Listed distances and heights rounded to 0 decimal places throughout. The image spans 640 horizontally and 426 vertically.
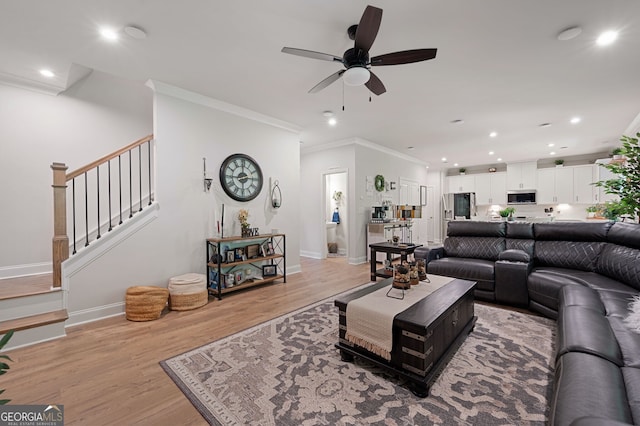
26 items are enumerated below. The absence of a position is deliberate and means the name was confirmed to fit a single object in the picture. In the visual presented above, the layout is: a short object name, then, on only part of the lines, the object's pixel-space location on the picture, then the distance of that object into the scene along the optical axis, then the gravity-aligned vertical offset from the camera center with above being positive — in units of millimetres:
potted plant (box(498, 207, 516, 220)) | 7944 -92
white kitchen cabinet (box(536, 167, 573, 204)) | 7617 +701
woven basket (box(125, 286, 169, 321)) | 2982 -1028
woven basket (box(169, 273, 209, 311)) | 3279 -1009
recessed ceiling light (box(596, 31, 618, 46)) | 2469 +1610
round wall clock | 4094 +528
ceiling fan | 2117 +1279
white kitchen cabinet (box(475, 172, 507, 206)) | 8633 +710
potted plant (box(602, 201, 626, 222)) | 2590 +26
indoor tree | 2461 +264
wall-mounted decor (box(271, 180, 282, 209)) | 4745 +256
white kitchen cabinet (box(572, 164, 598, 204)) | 7266 +701
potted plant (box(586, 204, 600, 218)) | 6099 -6
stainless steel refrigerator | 9131 +171
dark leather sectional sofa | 1140 -742
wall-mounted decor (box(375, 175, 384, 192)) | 6715 +685
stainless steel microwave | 8133 +393
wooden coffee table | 1756 -912
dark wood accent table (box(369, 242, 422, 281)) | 4098 -630
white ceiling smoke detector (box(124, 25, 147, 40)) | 2386 +1610
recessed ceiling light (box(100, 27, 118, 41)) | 2432 +1627
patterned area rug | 1597 -1203
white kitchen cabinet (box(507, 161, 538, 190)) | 8188 +1077
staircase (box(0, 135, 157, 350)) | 2514 -506
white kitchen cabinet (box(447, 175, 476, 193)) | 9250 +933
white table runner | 1879 -786
